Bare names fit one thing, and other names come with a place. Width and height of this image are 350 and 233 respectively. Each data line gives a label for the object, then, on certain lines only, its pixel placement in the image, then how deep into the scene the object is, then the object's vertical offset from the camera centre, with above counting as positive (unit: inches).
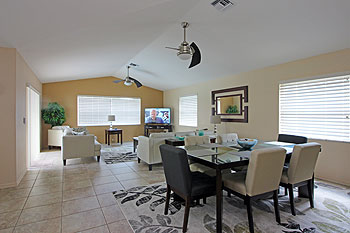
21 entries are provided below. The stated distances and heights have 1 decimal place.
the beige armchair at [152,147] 174.7 -27.2
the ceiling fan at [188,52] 123.3 +40.4
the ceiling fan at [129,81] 244.5 +42.9
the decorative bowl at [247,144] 109.1 -15.2
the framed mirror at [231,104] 210.1 +13.9
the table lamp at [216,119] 221.8 -3.2
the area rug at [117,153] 215.2 -45.1
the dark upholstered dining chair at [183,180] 82.7 -28.3
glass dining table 84.0 -18.9
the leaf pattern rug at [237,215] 88.0 -48.6
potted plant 271.0 +3.4
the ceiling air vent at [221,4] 109.8 +62.5
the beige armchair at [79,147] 193.2 -30.0
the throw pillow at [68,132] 208.2 -16.2
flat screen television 338.6 +0.5
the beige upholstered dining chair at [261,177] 81.6 -26.0
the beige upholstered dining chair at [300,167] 95.3 -24.9
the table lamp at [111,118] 310.4 -2.5
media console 338.3 -16.6
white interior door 190.9 -7.4
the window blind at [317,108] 139.6 +5.9
